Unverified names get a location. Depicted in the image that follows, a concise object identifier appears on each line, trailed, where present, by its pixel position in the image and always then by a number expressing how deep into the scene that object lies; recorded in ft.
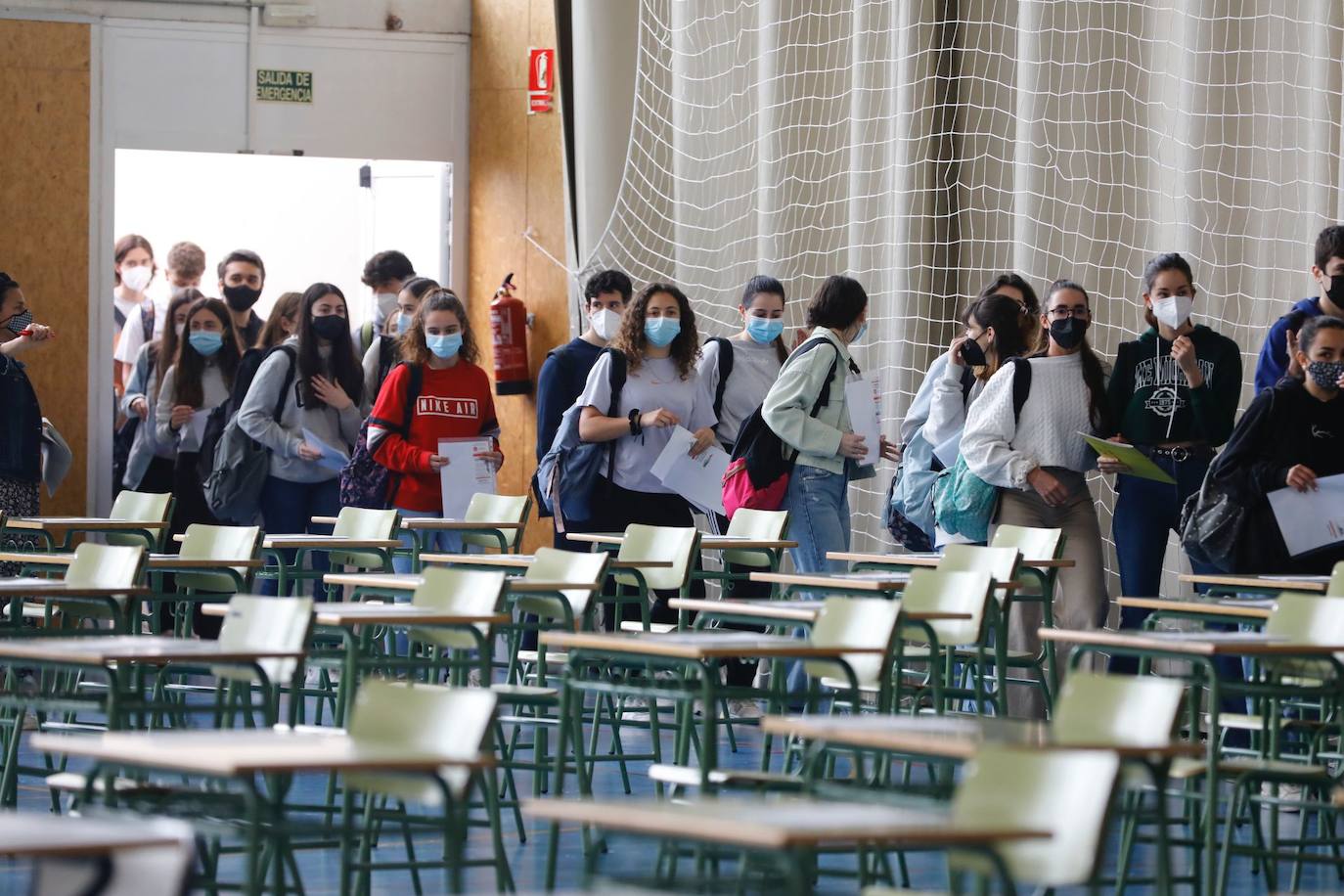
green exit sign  81.01
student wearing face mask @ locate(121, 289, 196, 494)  70.98
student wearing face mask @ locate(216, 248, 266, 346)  70.69
